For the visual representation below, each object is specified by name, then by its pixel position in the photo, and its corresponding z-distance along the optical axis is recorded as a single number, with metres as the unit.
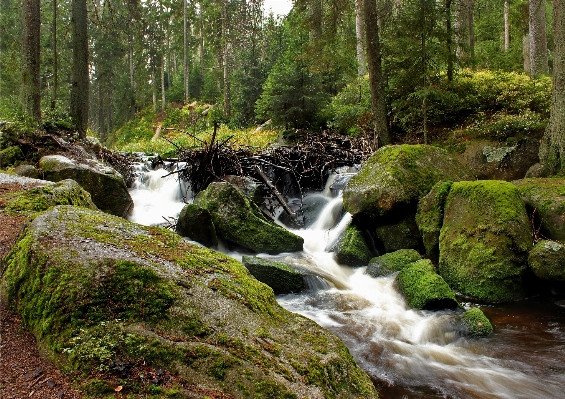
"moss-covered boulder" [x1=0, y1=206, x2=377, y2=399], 2.14
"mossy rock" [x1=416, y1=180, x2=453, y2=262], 7.29
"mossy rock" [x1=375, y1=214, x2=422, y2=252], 7.81
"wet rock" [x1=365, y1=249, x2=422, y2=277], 6.91
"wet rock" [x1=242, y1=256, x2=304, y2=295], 6.08
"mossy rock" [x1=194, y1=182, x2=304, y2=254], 7.94
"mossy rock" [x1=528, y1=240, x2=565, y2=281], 5.61
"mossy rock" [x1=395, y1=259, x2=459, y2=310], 5.61
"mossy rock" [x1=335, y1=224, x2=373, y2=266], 7.70
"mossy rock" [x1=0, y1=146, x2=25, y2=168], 8.65
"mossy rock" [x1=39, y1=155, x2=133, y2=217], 8.02
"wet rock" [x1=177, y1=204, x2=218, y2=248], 7.64
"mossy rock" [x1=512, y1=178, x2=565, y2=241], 6.32
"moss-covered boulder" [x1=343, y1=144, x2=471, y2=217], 7.83
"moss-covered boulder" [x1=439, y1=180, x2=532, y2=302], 6.06
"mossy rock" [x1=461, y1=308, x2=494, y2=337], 4.99
